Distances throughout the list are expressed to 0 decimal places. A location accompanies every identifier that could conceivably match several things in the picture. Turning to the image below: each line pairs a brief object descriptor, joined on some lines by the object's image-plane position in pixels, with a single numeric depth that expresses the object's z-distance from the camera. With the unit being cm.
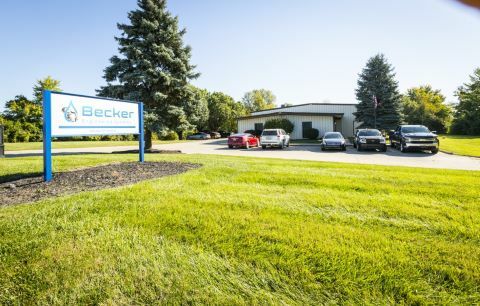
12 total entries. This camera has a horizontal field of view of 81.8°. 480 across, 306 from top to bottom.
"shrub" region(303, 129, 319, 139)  3631
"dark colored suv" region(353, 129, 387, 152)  1972
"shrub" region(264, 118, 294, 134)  3645
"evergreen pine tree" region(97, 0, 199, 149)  1800
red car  2420
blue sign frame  625
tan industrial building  3753
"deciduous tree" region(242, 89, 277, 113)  9288
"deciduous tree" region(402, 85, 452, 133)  5678
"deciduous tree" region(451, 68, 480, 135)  5238
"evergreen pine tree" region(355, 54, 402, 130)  3438
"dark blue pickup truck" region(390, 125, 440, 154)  1788
